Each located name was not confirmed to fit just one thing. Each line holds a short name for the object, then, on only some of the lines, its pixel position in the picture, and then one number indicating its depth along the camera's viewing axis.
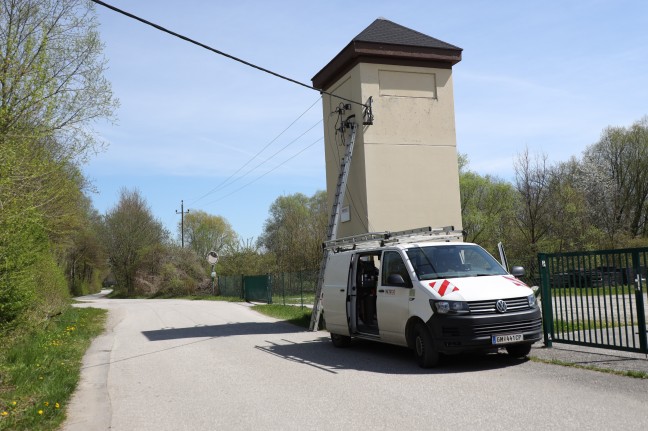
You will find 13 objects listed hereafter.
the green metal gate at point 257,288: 32.38
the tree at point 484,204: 45.81
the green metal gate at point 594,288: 9.13
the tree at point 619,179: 45.53
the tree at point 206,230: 82.31
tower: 17.86
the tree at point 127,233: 60.59
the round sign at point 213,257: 41.97
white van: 9.15
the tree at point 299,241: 39.12
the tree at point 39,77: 12.01
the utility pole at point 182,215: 76.65
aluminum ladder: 17.77
